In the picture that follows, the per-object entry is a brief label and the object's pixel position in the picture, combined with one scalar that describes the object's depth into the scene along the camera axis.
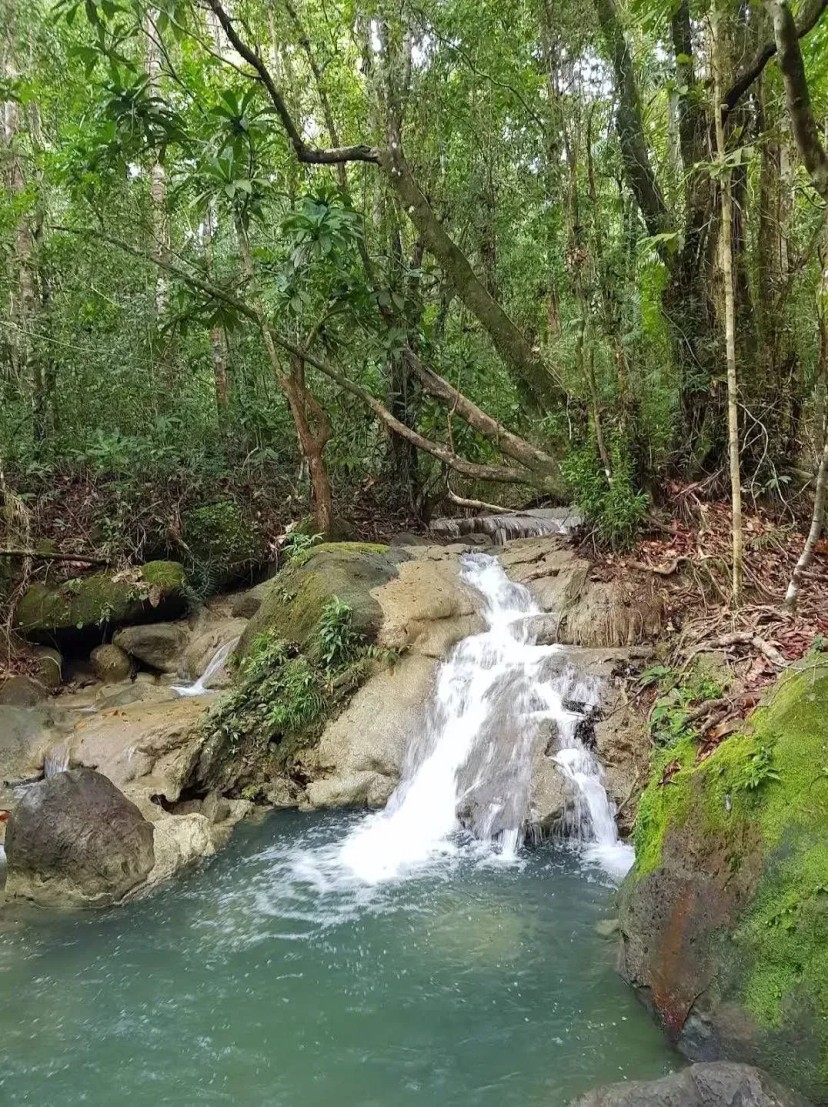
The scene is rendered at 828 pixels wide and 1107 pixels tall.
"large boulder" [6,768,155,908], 5.02
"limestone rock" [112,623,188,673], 9.24
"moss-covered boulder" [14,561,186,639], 9.12
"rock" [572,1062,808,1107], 2.72
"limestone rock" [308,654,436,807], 6.46
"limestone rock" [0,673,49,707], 8.18
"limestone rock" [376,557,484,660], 7.48
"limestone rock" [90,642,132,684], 9.13
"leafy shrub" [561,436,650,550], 7.18
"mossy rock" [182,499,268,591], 10.09
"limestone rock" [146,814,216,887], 5.36
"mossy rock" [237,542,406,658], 7.55
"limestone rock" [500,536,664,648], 6.76
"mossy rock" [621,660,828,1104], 2.98
